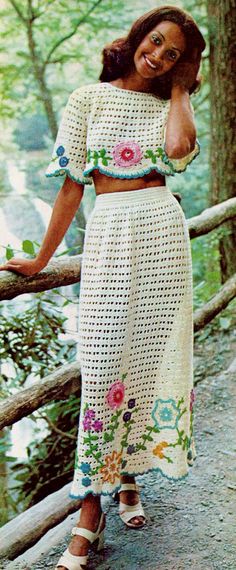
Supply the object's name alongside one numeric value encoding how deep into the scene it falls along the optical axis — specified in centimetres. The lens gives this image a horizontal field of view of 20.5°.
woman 171
